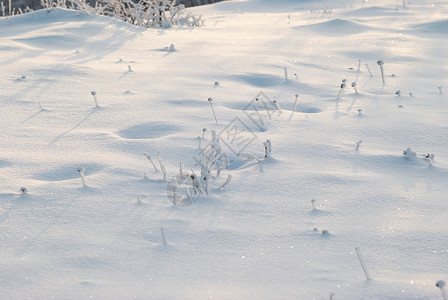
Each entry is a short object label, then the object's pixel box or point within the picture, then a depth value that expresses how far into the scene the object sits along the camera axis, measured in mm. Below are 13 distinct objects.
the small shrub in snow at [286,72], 7216
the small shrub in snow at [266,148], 4711
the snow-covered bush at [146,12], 10987
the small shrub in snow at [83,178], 4080
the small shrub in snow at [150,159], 4343
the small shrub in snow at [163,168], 4233
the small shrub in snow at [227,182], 4162
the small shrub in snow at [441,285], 2737
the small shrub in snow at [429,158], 4655
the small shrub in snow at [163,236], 3375
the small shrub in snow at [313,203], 3813
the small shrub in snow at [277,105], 6026
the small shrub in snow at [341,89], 6340
